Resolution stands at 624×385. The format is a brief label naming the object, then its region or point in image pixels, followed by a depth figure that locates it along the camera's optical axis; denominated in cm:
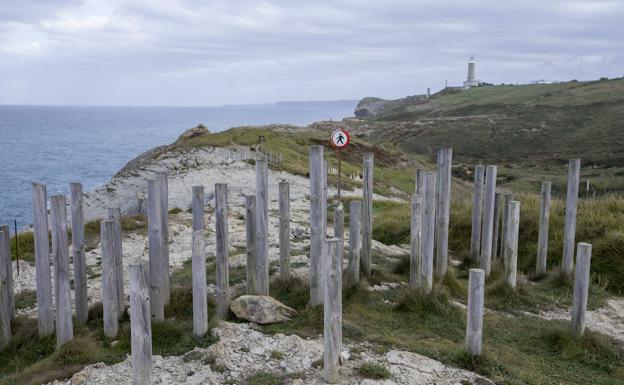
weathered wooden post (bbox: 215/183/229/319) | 930
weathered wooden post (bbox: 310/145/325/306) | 957
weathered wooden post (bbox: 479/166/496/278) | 1216
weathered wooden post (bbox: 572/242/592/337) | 906
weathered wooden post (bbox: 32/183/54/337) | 897
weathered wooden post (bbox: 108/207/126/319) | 902
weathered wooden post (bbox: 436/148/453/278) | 1162
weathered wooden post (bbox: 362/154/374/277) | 1123
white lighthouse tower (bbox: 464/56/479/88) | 16034
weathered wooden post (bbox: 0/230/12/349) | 923
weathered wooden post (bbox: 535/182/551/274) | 1286
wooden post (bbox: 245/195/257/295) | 995
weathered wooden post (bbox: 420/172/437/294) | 1043
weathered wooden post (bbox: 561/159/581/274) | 1223
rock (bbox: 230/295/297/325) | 904
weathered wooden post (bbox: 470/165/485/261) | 1259
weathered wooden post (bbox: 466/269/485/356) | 782
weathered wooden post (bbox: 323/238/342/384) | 710
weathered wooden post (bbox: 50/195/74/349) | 852
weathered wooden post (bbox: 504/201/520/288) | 1162
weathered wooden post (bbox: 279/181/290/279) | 1035
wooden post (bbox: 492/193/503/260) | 1316
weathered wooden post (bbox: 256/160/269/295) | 988
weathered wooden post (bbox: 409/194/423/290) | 1060
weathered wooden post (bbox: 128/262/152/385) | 677
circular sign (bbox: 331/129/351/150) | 1370
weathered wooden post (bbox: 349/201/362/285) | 1041
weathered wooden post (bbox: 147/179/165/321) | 909
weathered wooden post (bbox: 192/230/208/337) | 841
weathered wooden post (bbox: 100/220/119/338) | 852
